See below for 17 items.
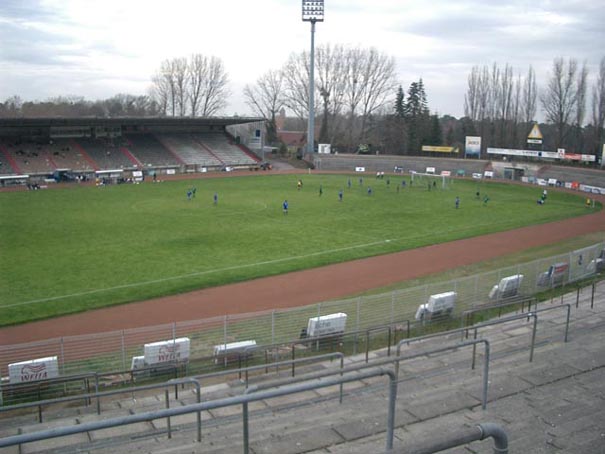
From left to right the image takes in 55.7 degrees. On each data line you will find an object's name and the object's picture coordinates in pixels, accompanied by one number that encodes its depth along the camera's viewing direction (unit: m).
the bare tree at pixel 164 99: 112.69
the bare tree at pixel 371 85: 108.00
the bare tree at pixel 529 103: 96.88
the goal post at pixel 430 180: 67.36
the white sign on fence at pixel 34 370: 14.08
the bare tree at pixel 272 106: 112.12
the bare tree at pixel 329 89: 107.69
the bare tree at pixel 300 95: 108.12
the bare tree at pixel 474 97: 102.44
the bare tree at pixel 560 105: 88.00
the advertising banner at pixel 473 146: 86.00
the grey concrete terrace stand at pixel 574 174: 68.81
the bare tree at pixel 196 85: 111.46
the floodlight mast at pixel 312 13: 88.94
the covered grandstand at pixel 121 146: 67.75
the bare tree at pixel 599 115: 83.19
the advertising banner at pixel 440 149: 93.29
